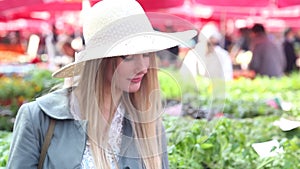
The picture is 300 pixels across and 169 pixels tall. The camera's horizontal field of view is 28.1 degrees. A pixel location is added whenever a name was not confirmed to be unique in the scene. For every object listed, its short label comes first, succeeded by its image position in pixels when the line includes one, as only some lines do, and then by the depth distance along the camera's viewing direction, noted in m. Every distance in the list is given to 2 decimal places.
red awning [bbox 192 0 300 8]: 9.31
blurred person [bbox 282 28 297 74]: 12.69
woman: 2.12
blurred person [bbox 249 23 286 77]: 9.72
